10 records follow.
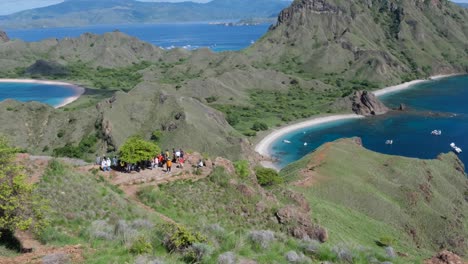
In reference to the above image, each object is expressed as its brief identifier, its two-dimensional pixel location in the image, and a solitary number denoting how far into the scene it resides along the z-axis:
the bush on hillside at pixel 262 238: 26.53
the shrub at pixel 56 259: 21.02
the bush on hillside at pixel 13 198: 22.94
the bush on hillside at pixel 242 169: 46.38
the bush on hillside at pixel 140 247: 23.12
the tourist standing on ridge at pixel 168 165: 43.72
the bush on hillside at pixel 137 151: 44.72
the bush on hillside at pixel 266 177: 53.69
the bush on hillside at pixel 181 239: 24.06
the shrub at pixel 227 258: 22.75
